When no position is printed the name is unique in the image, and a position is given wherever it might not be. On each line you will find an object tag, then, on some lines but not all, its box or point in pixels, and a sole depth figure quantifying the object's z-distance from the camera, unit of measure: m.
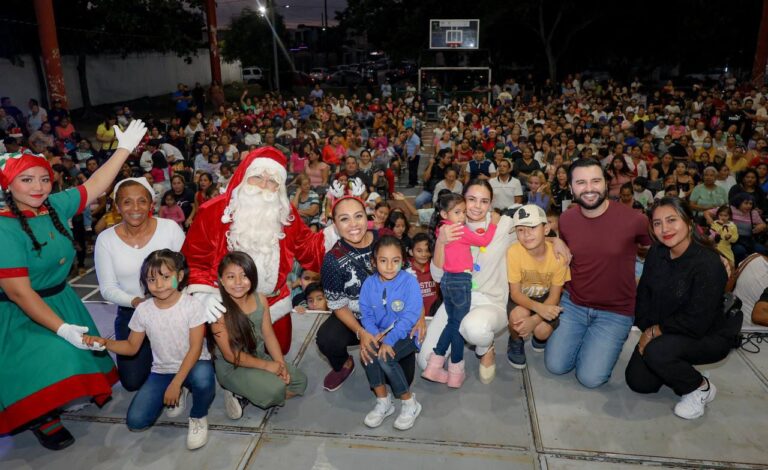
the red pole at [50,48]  15.29
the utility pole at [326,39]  60.14
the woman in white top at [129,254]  3.72
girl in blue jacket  3.37
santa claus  3.77
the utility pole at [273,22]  28.05
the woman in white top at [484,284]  3.60
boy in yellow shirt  3.68
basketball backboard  25.08
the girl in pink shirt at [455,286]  3.53
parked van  43.00
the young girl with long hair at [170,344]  3.24
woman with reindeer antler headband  3.64
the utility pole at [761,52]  21.20
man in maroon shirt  3.70
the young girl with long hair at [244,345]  3.34
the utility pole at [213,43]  22.91
